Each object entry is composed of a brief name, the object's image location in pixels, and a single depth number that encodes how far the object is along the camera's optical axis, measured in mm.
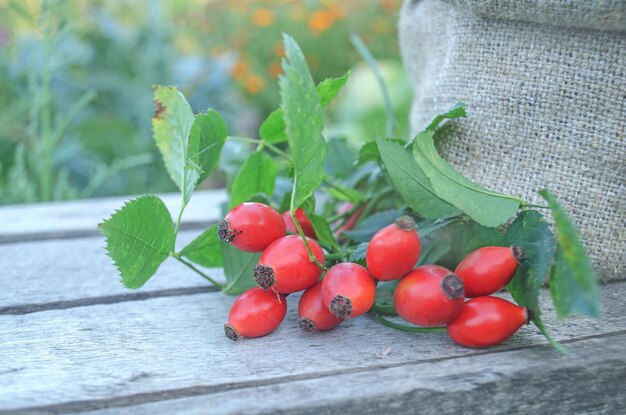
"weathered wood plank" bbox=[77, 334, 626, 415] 254
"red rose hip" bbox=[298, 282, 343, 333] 289
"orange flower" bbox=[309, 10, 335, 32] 1465
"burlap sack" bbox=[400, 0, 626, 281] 311
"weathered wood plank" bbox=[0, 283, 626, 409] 263
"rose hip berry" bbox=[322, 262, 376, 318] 273
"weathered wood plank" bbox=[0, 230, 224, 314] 338
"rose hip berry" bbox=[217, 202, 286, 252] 291
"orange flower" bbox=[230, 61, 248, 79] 1334
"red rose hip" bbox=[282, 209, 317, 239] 328
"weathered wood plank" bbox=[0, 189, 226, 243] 427
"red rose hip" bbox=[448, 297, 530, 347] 273
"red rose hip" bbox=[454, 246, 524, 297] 274
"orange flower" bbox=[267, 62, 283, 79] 1480
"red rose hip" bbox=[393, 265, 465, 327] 270
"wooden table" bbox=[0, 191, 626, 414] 256
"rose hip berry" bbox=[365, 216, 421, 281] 273
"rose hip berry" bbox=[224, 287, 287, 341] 290
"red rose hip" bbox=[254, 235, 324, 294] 283
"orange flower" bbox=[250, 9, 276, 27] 1504
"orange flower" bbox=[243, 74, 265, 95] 1327
